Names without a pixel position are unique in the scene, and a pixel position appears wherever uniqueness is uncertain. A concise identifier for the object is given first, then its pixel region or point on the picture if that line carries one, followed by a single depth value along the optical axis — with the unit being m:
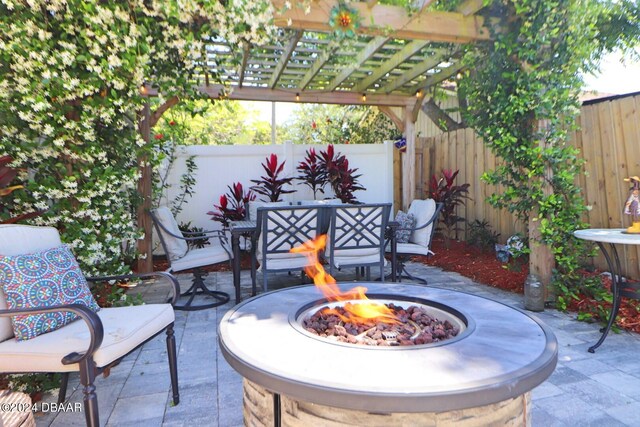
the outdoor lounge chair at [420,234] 3.95
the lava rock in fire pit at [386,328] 1.42
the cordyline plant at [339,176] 5.73
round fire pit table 1.00
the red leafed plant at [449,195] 5.50
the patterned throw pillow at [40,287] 1.63
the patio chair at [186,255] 3.42
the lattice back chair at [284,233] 3.25
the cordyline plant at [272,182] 5.54
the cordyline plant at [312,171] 5.79
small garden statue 2.48
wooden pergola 3.12
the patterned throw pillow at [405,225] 4.30
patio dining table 3.50
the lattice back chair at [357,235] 3.42
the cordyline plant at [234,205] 5.21
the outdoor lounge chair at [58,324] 1.46
